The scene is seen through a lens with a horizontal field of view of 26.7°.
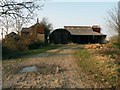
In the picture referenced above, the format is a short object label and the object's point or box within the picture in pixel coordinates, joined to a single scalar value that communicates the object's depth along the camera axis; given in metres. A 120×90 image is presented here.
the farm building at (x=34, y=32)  47.91
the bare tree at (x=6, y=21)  25.66
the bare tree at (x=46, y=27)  70.00
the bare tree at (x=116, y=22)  38.84
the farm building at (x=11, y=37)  35.28
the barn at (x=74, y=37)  70.88
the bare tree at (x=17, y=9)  25.02
